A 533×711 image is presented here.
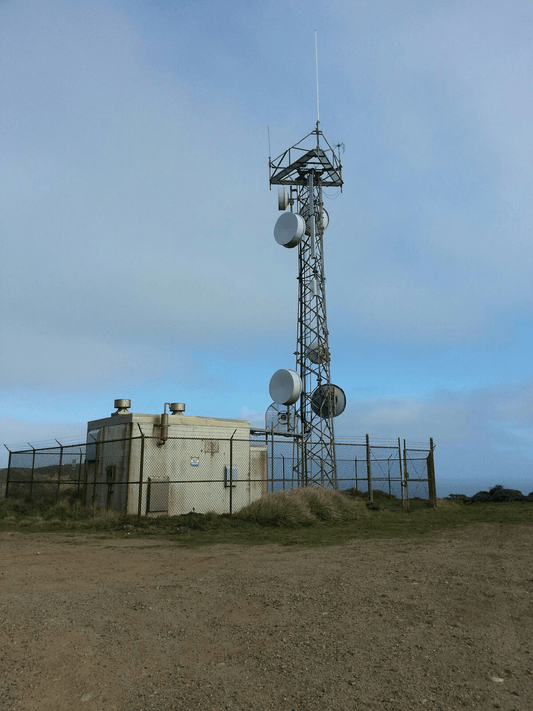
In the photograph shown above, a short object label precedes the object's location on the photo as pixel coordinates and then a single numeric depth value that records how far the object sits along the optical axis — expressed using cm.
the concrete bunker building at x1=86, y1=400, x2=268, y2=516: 1692
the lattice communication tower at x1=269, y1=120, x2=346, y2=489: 2142
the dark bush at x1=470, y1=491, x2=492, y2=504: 2650
